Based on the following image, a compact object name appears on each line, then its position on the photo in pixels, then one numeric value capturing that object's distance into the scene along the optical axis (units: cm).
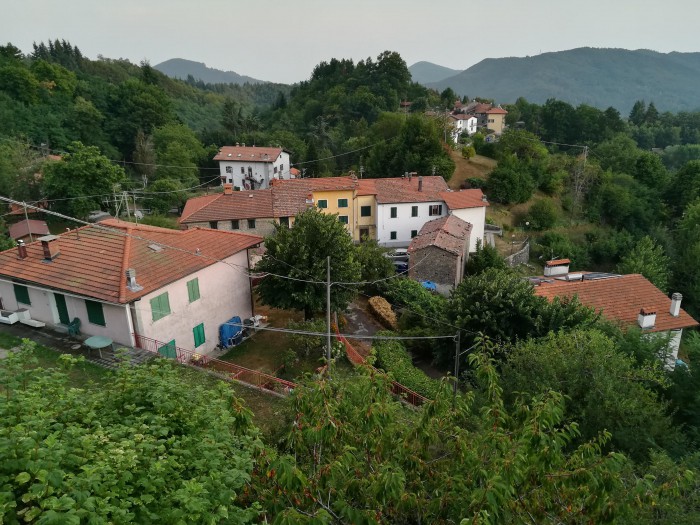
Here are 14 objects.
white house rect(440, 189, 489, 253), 4231
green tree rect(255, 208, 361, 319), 2241
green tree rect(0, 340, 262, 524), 494
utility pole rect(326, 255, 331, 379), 1533
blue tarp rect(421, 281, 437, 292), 3381
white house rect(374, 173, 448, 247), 4322
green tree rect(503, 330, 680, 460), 1375
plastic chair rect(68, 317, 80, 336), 1845
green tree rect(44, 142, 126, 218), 3909
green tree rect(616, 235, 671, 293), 4200
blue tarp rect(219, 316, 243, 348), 2261
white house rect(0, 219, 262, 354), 1788
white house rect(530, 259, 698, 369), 2512
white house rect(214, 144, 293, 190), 6238
